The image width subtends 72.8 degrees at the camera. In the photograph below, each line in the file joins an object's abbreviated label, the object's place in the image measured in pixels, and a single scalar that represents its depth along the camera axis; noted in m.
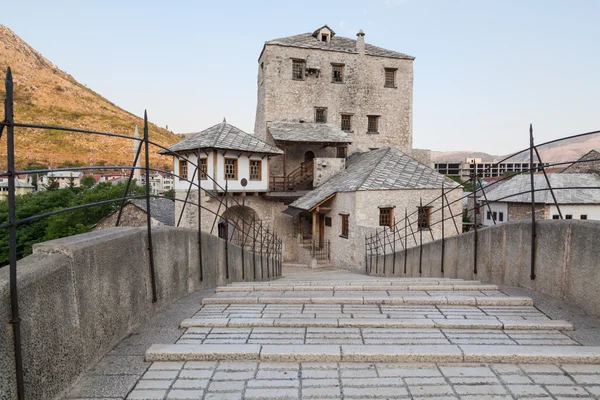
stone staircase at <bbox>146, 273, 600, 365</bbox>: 2.92
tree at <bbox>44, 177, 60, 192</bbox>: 40.33
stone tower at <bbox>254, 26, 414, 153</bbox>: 27.39
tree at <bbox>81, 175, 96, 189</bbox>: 40.84
